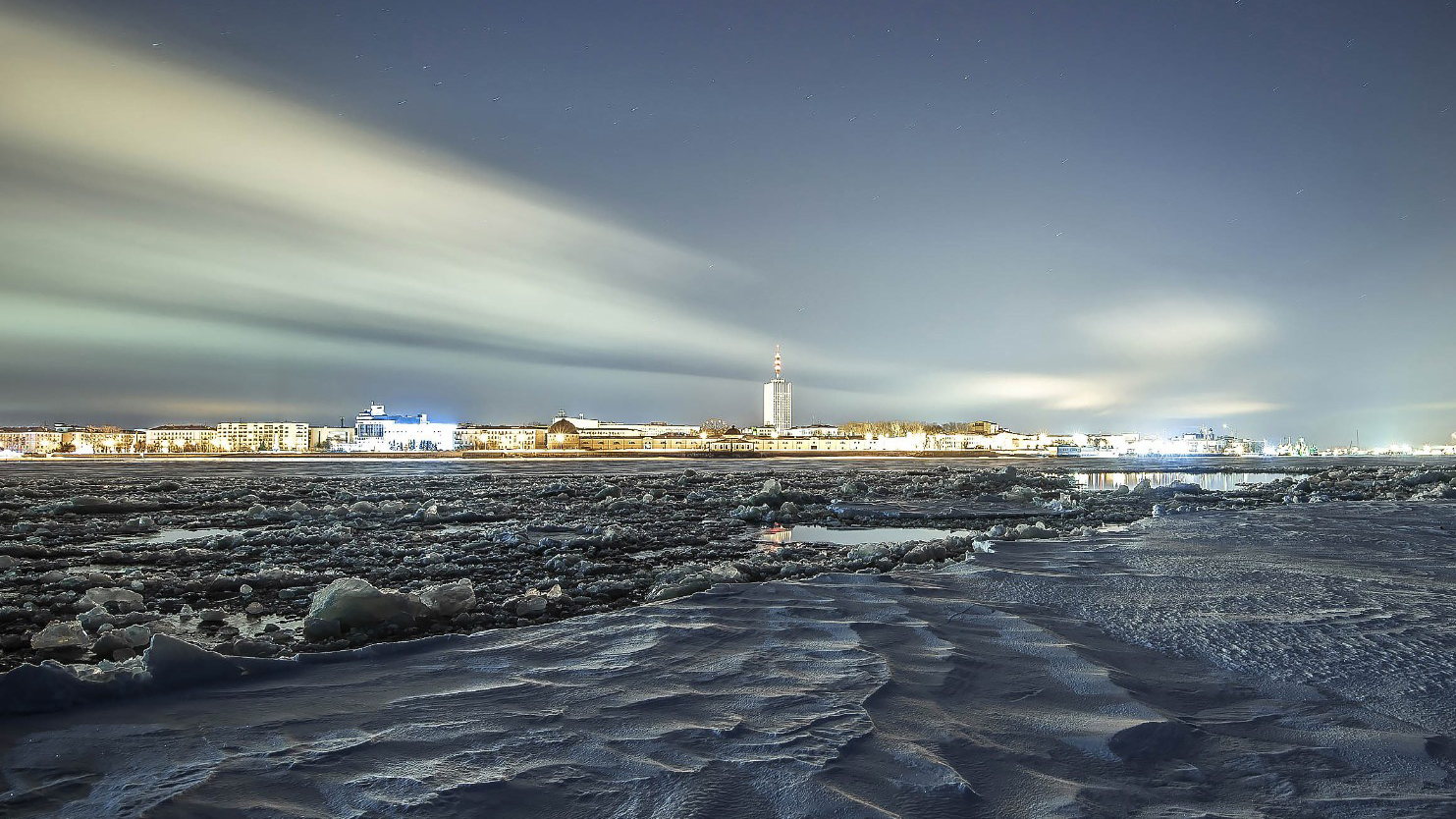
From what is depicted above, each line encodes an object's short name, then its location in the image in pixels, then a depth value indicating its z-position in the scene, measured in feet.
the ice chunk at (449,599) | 15.74
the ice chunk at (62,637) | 13.23
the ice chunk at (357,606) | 14.57
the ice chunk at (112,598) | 16.65
